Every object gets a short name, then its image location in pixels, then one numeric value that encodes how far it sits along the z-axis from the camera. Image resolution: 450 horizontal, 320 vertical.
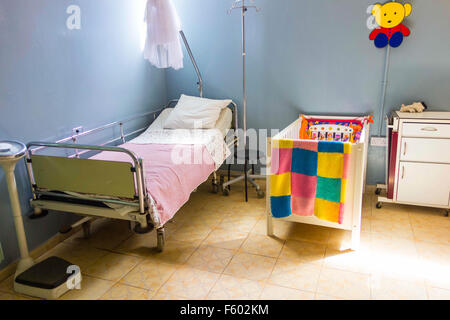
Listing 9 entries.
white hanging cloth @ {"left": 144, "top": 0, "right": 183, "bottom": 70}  3.00
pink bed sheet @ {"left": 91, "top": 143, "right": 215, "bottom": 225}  2.31
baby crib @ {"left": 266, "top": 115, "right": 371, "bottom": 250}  2.32
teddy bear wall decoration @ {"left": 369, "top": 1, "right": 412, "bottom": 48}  3.00
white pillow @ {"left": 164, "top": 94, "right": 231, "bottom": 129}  3.41
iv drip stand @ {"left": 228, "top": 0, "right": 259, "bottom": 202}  3.33
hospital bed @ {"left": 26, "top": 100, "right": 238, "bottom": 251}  2.18
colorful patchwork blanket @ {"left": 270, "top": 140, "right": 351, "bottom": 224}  2.34
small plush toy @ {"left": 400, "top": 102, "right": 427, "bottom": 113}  3.03
